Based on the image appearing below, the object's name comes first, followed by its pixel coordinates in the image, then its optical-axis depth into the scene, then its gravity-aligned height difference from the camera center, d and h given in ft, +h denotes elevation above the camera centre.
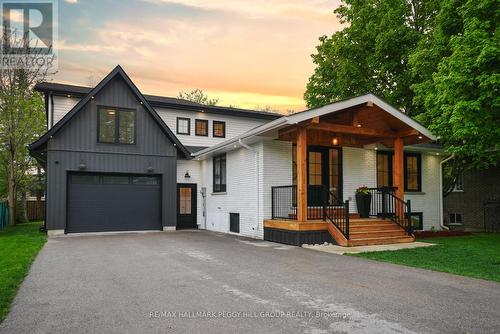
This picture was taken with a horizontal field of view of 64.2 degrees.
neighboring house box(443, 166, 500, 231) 61.62 -2.68
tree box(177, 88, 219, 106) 162.09 +36.29
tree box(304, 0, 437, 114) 63.52 +22.82
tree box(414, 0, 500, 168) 33.58 +8.80
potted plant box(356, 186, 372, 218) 45.37 -1.73
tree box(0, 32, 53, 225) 60.95 +12.52
